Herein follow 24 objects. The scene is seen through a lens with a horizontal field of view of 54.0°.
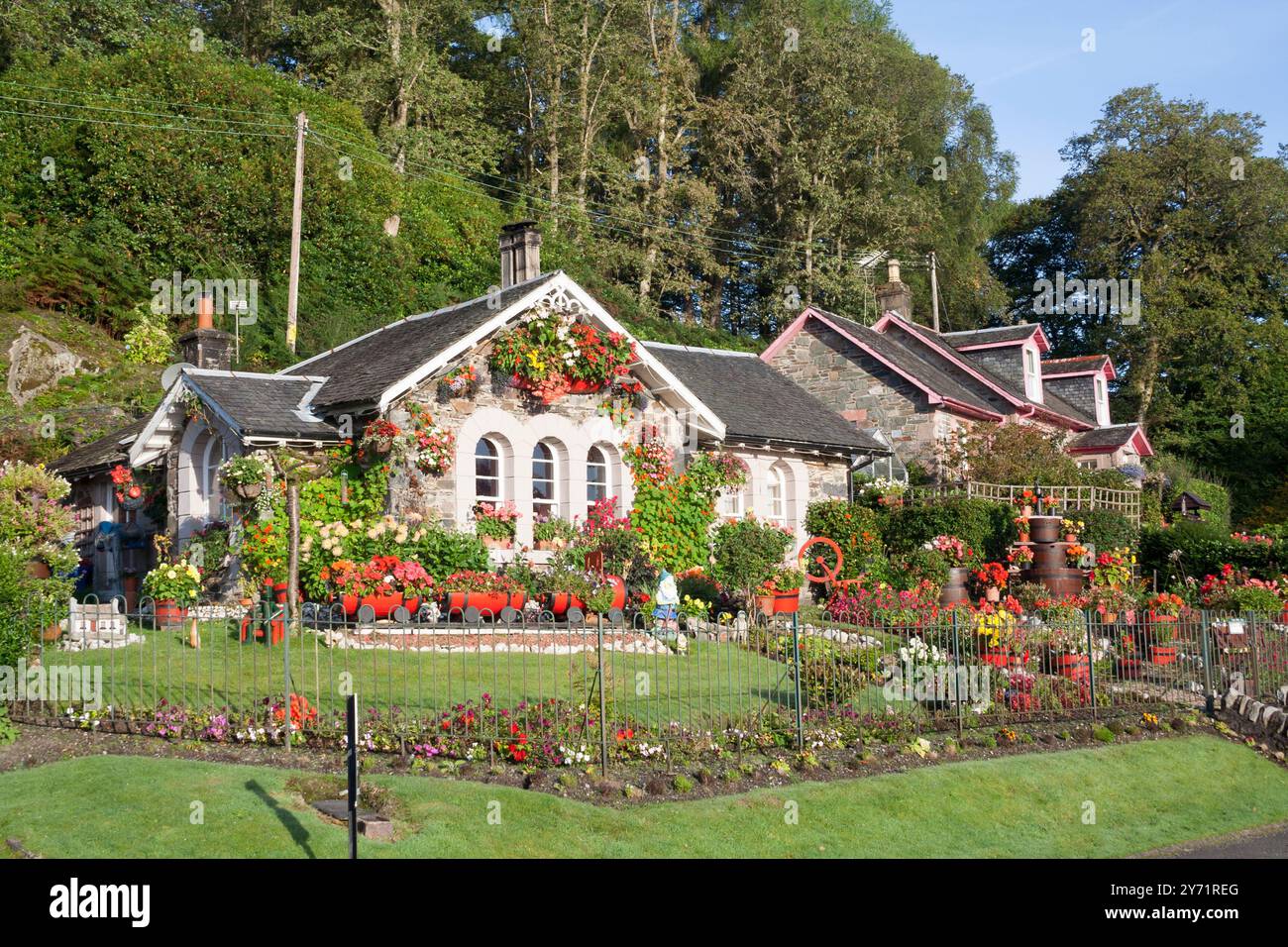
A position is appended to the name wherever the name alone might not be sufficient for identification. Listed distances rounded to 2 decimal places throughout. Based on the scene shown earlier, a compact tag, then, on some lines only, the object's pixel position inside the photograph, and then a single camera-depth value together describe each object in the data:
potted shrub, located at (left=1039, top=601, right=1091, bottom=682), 16.56
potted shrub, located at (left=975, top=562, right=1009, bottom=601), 25.05
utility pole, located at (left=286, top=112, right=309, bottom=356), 28.78
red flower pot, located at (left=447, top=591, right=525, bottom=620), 18.11
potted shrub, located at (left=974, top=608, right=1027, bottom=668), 16.11
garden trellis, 28.30
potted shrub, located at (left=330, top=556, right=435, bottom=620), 17.88
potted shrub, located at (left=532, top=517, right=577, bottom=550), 20.55
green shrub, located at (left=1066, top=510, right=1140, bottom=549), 27.91
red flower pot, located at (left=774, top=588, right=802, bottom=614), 22.20
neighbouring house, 32.12
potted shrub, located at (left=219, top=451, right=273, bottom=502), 17.98
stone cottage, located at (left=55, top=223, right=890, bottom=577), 19.36
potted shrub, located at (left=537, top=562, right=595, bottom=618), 19.00
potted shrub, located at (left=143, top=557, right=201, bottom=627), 18.03
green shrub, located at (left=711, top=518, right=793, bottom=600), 21.34
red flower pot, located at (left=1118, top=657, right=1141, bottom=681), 17.30
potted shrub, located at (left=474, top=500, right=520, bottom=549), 19.88
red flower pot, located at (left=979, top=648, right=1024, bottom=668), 16.12
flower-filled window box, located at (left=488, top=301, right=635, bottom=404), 20.55
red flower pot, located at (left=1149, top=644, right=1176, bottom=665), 18.11
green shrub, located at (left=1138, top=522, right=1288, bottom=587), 27.61
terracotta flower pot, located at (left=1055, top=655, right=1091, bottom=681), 16.52
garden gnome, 19.33
